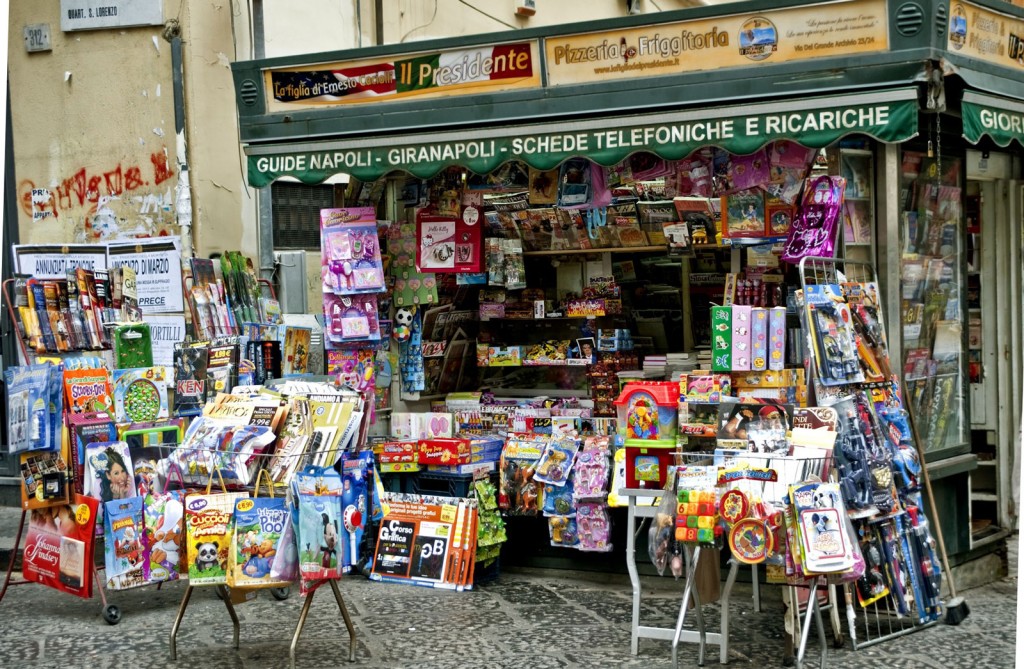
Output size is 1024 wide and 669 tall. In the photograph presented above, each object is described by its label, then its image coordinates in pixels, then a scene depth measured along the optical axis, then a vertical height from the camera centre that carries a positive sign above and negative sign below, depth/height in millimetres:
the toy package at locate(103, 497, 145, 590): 7008 -1451
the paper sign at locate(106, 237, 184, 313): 10125 +337
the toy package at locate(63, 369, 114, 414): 7281 -540
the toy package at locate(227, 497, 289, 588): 5785 -1224
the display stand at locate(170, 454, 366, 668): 5867 -1626
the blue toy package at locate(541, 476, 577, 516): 7699 -1394
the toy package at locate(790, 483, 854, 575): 5395 -1164
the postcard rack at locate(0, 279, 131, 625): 7066 -1650
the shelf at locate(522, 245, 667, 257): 8848 +282
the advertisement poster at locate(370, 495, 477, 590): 7637 -1644
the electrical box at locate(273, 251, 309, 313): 10922 +169
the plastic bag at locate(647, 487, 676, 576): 5797 -1240
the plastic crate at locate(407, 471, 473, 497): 7922 -1308
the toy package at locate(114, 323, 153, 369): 8047 -296
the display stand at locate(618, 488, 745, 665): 5820 -1703
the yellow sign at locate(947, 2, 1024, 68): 6441 +1375
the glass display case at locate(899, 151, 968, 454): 7215 -132
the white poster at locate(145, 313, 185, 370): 10180 -282
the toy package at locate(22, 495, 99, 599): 7094 -1503
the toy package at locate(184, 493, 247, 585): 5930 -1191
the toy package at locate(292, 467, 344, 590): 5754 -1124
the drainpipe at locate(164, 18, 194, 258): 10078 +1322
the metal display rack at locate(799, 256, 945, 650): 6359 -1872
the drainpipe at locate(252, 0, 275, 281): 10562 +813
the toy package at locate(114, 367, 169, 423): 7695 -609
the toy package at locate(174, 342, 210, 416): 8039 -522
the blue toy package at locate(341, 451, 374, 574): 6031 -1068
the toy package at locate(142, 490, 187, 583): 6477 -1297
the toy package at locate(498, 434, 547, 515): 7816 -1264
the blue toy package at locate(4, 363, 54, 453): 7199 -651
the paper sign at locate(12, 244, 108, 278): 9750 +397
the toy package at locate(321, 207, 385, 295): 8391 +308
